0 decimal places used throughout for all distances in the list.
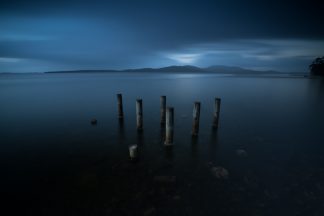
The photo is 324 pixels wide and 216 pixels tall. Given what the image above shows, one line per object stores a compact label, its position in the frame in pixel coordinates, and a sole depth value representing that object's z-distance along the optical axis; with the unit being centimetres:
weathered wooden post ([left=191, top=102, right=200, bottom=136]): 1155
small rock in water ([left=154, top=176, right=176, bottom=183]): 780
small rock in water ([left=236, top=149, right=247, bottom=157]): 1014
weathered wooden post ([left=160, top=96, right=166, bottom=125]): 1445
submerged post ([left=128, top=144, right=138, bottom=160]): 923
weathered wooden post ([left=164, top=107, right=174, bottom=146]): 1039
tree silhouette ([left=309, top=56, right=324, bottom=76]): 8982
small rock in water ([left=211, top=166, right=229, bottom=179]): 816
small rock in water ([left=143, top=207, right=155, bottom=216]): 616
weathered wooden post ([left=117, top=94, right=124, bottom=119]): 1596
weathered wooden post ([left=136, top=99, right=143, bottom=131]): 1271
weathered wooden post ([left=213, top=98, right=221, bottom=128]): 1307
